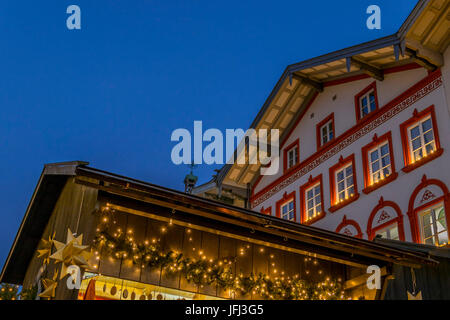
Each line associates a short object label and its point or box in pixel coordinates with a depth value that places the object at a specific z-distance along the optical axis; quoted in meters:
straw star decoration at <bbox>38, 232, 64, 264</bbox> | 8.16
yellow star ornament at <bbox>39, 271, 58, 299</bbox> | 7.35
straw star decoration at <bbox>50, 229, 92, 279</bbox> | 7.05
